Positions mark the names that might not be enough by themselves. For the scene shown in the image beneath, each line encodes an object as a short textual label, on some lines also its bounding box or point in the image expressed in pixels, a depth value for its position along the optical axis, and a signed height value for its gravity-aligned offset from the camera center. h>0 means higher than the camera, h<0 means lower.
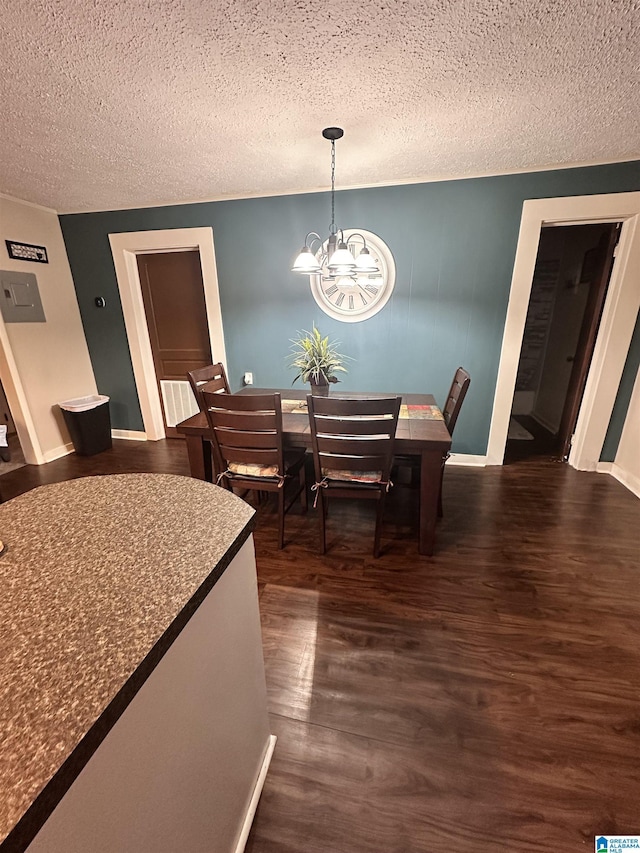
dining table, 1.88 -0.69
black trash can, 3.45 -1.06
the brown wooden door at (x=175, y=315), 3.50 -0.04
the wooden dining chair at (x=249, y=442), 1.87 -0.70
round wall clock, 2.99 +0.17
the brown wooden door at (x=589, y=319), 2.75 -0.11
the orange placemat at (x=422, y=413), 2.26 -0.66
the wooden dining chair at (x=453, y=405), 2.08 -0.59
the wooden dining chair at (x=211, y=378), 2.32 -0.46
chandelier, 2.04 +0.27
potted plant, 2.36 -0.36
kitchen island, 0.44 -0.50
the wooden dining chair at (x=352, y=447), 1.72 -0.68
